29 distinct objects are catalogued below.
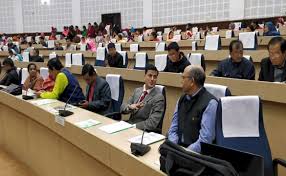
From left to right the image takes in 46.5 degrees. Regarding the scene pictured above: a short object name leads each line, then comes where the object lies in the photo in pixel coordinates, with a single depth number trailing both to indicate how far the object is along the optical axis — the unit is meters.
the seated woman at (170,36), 10.16
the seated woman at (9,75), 5.33
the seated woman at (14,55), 9.03
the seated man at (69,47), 10.52
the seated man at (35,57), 8.07
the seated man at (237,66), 3.73
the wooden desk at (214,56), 5.07
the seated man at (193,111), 2.23
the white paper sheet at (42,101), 3.31
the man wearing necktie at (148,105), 2.93
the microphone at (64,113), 2.76
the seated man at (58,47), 10.89
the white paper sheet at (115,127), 2.34
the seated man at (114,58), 6.23
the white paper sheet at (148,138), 2.08
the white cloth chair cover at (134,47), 8.41
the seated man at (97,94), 3.61
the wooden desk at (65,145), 1.91
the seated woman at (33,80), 4.67
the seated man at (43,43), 12.84
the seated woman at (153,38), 10.01
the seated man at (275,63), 3.02
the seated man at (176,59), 4.45
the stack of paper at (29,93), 3.76
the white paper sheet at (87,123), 2.45
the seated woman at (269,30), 7.71
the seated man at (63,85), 3.86
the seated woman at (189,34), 10.79
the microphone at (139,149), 1.85
